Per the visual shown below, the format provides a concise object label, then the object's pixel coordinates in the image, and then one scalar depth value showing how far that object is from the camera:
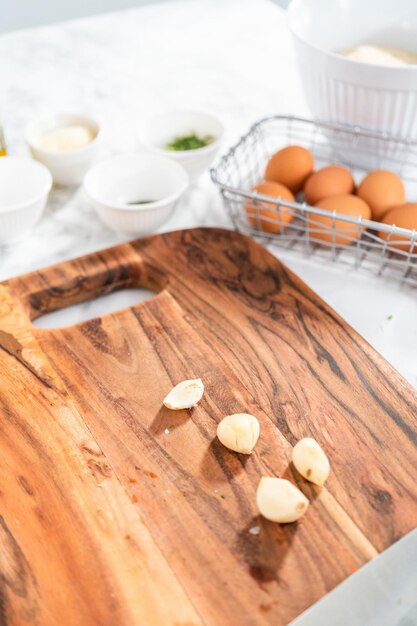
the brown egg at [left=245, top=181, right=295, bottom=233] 1.25
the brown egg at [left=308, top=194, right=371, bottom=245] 1.20
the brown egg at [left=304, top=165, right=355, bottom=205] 1.26
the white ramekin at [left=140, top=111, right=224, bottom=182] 1.52
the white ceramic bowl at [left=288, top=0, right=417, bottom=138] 1.27
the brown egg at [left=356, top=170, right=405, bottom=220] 1.23
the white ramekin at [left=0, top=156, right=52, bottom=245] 1.32
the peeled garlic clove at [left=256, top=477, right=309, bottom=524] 0.82
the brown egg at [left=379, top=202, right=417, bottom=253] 1.15
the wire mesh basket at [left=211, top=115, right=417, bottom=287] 1.19
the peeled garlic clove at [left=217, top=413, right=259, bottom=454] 0.91
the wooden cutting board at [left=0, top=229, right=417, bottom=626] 0.78
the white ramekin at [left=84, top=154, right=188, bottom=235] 1.33
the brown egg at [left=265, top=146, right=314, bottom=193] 1.32
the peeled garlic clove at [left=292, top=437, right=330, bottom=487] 0.86
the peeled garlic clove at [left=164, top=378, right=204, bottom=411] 0.97
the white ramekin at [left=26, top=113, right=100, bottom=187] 1.42
